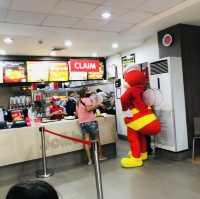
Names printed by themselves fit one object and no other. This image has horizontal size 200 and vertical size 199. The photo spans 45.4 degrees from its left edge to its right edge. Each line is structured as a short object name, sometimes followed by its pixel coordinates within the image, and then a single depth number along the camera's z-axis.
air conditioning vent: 4.86
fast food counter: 4.31
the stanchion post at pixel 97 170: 2.63
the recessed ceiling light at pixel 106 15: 4.31
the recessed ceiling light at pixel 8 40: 5.00
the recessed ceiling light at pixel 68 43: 5.64
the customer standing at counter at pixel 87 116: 4.84
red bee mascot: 4.62
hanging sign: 5.55
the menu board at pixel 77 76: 7.55
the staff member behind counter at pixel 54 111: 5.29
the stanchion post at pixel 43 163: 4.46
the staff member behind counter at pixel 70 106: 6.53
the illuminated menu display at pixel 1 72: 6.54
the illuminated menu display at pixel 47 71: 6.96
